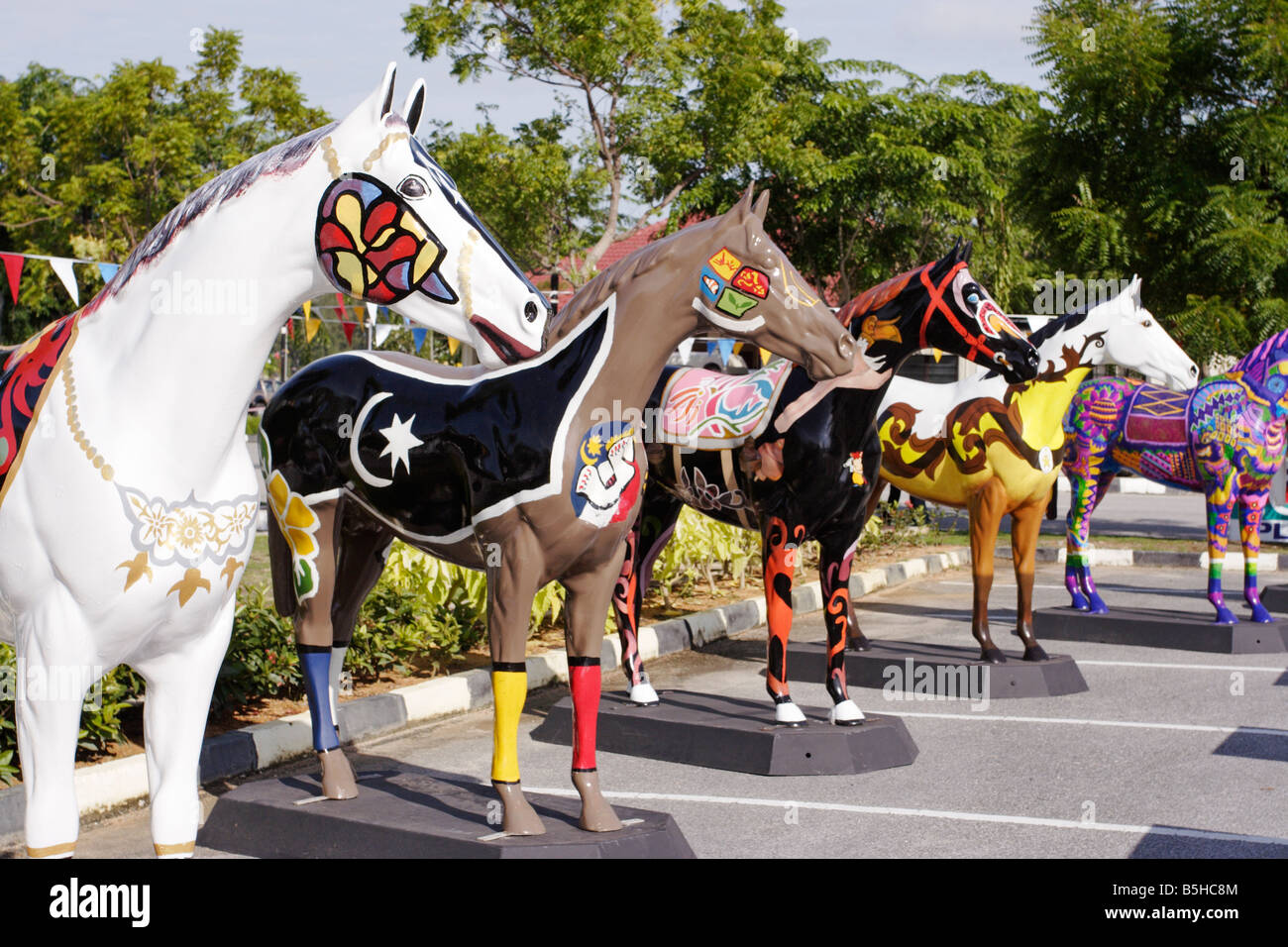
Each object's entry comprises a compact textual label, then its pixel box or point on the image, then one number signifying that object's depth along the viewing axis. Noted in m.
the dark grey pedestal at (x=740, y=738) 5.95
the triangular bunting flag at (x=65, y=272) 8.98
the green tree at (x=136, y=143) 20.55
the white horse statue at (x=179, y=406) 2.88
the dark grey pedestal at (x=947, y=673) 7.66
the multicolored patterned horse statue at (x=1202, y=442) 9.47
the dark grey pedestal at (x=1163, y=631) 9.15
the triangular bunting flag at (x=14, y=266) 9.24
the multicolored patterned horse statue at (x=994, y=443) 7.93
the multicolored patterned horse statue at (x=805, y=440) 6.14
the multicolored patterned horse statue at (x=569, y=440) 4.11
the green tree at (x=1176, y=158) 13.08
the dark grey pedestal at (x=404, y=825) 4.09
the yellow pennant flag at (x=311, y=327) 15.03
